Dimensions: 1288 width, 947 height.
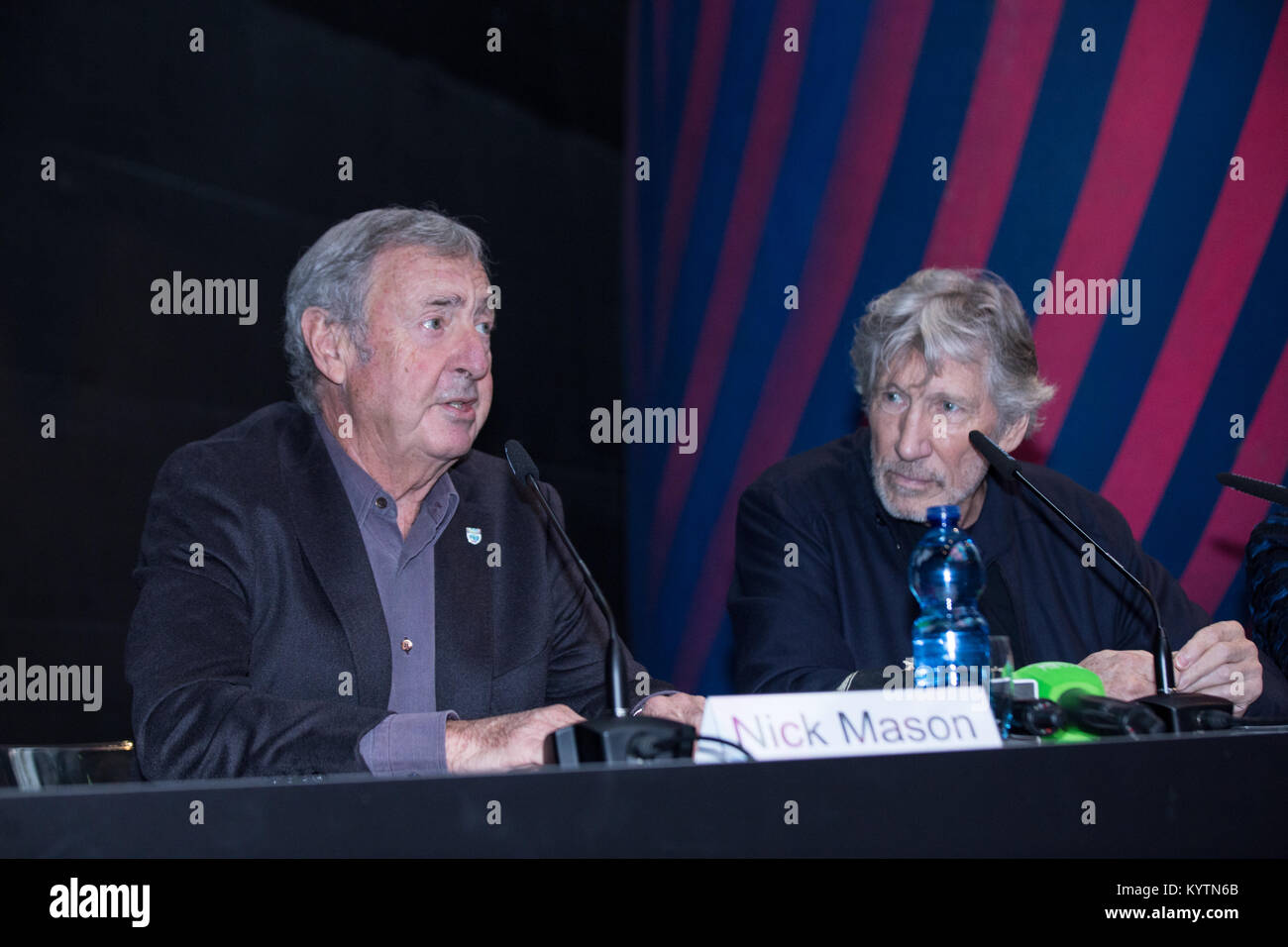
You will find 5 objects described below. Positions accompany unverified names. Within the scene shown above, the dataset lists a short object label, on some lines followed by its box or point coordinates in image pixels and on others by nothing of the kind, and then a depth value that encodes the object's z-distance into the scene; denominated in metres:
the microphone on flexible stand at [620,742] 1.10
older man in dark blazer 1.67
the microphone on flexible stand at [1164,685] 1.39
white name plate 1.09
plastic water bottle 1.73
